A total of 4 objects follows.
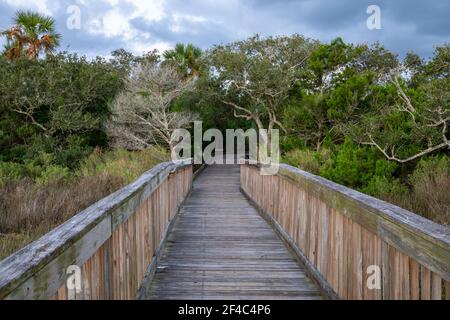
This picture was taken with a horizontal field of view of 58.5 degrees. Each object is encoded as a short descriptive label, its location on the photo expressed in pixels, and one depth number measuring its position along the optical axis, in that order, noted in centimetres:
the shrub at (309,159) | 1255
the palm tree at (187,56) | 3049
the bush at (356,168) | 1100
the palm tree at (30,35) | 2436
